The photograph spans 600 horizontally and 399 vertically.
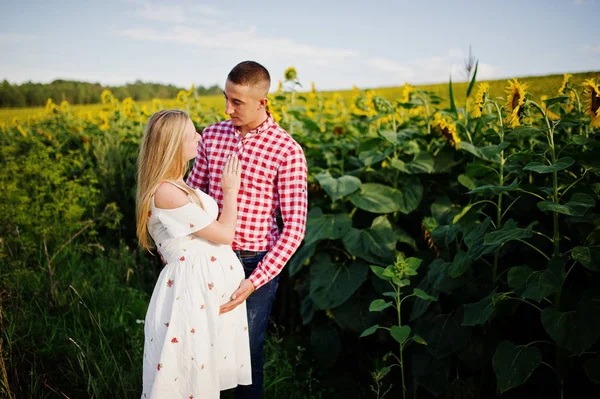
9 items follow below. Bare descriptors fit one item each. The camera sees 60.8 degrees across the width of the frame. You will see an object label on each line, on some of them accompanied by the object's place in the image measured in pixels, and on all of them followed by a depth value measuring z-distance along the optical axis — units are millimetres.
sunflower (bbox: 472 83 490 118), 2490
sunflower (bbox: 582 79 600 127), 2180
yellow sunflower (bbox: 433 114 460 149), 3355
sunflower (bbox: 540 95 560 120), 3219
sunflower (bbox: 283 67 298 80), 4738
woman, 1970
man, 2248
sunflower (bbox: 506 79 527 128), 2260
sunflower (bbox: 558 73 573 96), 3052
